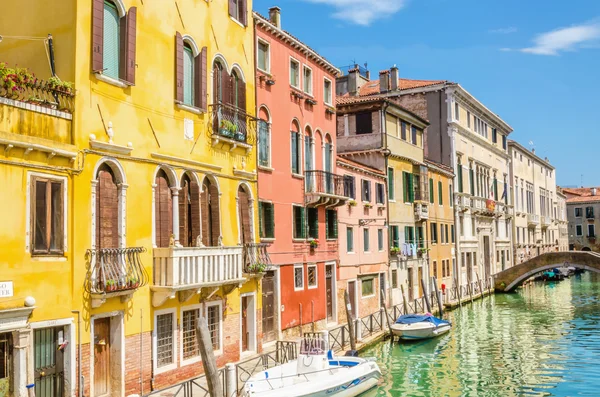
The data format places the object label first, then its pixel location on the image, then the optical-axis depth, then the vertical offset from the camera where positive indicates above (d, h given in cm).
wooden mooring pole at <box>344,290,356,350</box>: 1856 -254
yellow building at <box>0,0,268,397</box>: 1048 +108
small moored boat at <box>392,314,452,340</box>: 2259 -302
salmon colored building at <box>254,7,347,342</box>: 1873 +199
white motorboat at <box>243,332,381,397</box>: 1310 -289
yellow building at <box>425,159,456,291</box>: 3422 +89
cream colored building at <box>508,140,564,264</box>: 5366 +338
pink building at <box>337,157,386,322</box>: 2403 +12
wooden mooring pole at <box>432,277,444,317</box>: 2831 -263
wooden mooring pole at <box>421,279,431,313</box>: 2736 -237
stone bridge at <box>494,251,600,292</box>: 3759 -160
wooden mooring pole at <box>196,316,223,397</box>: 1084 -198
